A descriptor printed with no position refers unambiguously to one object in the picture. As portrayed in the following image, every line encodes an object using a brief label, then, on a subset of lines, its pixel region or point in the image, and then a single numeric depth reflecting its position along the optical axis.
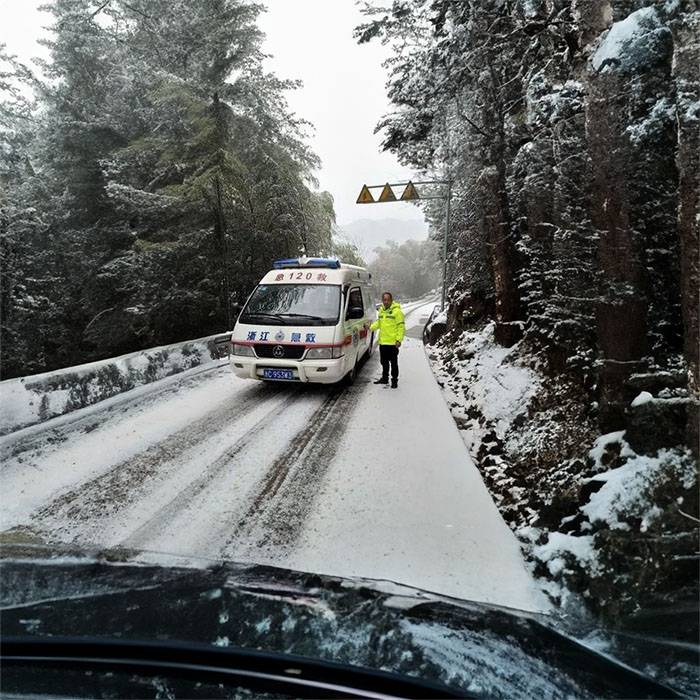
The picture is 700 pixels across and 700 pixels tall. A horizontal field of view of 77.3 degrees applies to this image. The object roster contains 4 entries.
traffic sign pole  16.59
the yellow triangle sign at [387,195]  17.20
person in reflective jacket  9.19
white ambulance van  8.19
